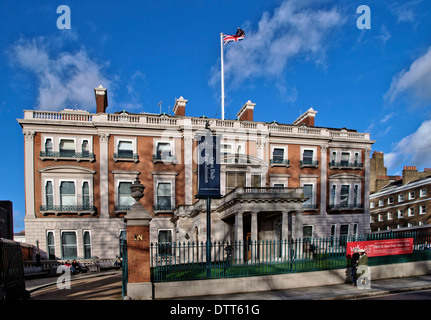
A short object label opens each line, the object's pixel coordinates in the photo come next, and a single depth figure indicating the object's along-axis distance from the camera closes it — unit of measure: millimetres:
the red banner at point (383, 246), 15371
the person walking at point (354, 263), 14148
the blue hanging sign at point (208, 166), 14680
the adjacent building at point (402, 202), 44750
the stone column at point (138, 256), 11984
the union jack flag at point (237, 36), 33000
